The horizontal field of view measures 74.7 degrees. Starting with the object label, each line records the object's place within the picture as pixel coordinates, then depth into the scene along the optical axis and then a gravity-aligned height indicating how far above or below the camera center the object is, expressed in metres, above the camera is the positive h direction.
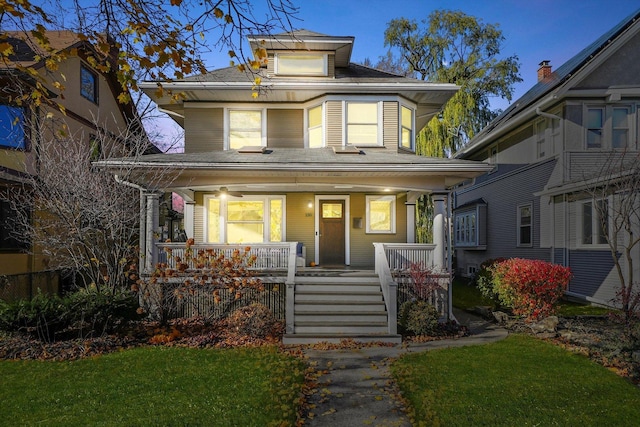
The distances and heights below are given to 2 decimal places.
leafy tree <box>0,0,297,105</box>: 4.80 +2.23
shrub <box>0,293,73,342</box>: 7.82 -1.70
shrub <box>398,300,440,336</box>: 9.44 -2.06
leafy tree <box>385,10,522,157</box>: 23.48 +9.98
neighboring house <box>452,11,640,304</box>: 13.58 +2.83
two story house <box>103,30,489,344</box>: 12.88 +2.90
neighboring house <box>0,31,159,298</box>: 12.37 +2.69
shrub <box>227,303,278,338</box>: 9.05 -2.06
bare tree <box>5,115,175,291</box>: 9.36 +0.53
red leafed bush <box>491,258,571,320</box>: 9.73 -1.33
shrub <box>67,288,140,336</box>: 8.23 -1.68
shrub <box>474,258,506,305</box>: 12.03 -1.75
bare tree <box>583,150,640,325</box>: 9.05 +0.58
